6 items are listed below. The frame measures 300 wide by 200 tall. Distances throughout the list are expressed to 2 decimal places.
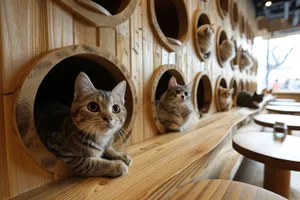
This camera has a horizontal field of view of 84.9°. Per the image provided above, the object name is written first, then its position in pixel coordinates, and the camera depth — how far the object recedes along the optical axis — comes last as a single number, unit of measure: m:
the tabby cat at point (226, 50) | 2.47
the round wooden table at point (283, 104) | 3.42
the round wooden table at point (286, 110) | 2.56
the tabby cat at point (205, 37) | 1.89
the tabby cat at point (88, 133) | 0.65
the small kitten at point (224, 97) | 2.39
